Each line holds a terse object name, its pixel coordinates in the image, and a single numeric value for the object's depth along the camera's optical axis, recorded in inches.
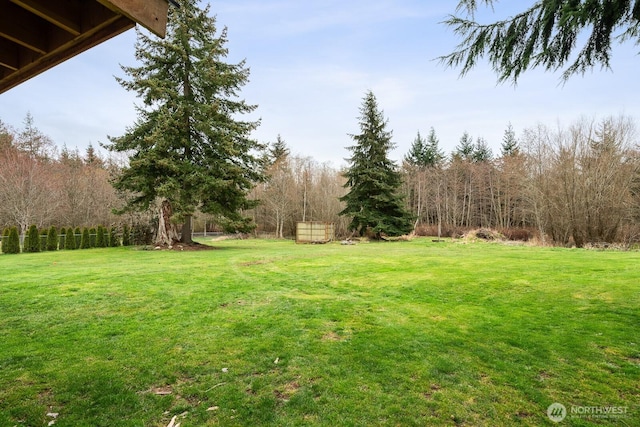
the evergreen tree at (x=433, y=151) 1533.0
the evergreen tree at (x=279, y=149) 1441.8
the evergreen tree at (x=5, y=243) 578.5
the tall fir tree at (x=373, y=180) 916.6
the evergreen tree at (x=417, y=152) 1558.8
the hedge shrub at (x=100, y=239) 707.4
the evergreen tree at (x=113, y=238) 737.0
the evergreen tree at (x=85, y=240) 679.7
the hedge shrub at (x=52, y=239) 637.3
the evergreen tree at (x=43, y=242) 632.6
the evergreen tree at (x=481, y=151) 1544.0
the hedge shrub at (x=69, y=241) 661.9
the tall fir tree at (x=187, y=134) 600.1
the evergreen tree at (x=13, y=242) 580.7
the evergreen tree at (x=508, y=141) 1494.8
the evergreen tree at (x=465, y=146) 1610.5
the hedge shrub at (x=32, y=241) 607.8
